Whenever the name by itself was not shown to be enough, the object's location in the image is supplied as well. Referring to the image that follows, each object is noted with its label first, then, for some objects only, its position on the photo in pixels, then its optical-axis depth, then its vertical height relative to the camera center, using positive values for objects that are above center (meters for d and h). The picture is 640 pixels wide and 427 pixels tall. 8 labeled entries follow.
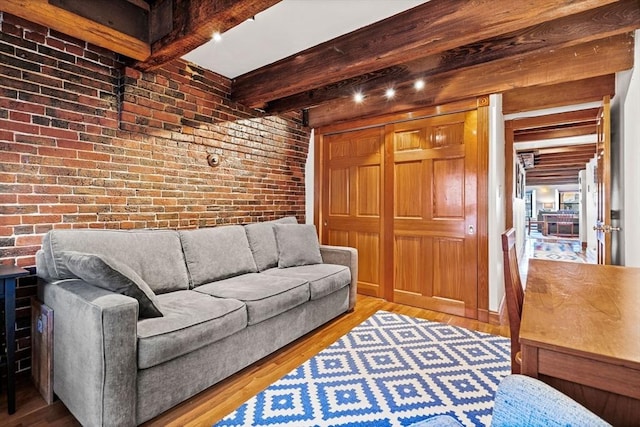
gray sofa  1.48 -0.60
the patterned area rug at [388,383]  1.69 -1.09
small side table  1.64 -0.58
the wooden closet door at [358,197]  3.83 +0.17
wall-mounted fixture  3.09 +0.51
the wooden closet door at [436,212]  3.19 -0.01
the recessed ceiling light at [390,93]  3.29 +1.29
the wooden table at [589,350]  0.75 -0.34
